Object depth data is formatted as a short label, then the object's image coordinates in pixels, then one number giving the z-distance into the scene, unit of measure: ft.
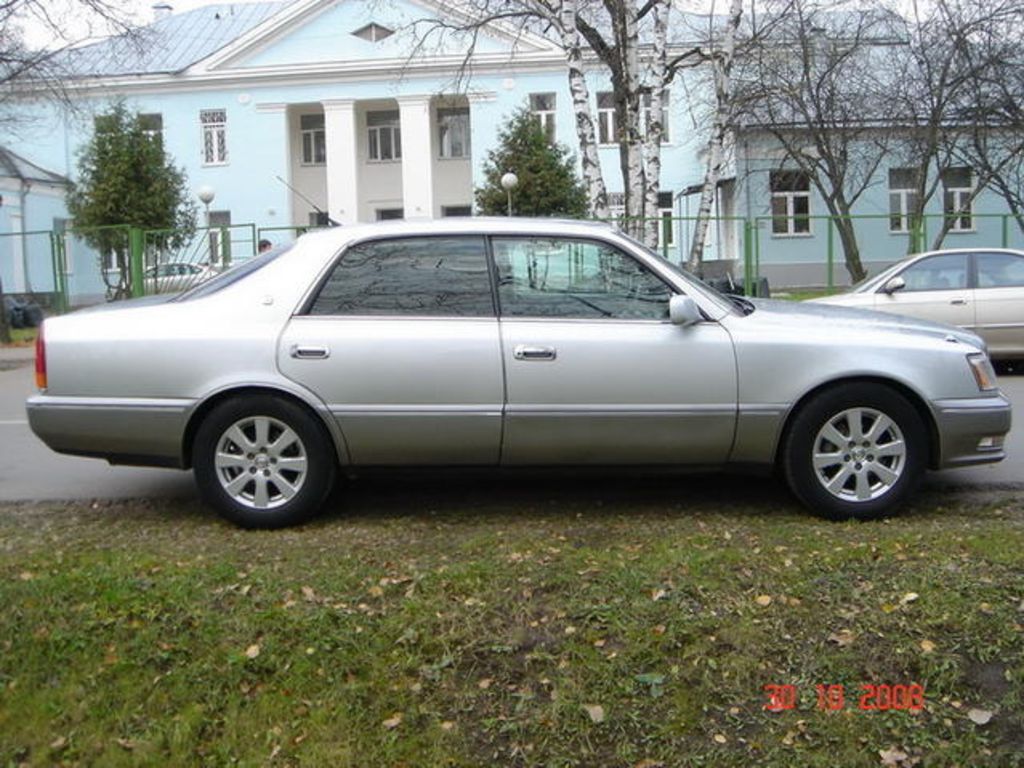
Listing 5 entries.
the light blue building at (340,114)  116.57
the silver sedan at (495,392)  16.65
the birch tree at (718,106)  52.65
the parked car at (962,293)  38.91
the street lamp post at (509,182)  87.30
